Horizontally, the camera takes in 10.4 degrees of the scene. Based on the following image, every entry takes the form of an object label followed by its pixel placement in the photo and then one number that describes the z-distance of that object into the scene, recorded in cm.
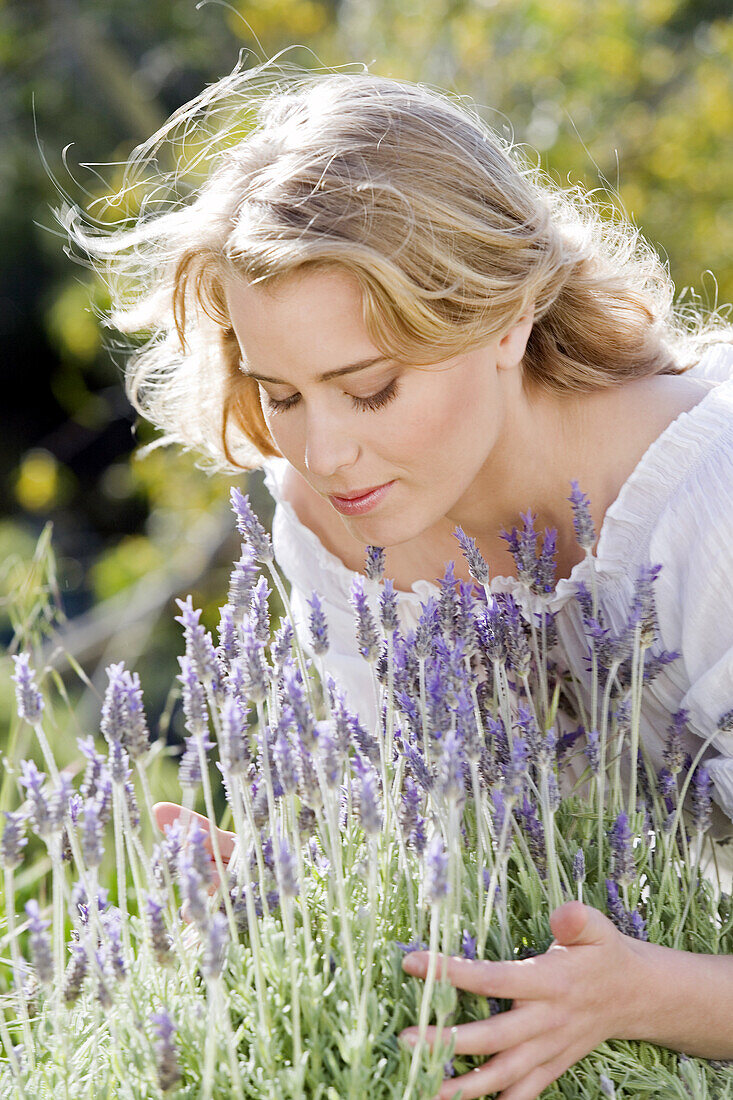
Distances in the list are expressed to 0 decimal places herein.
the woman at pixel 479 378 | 234
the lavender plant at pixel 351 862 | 223
